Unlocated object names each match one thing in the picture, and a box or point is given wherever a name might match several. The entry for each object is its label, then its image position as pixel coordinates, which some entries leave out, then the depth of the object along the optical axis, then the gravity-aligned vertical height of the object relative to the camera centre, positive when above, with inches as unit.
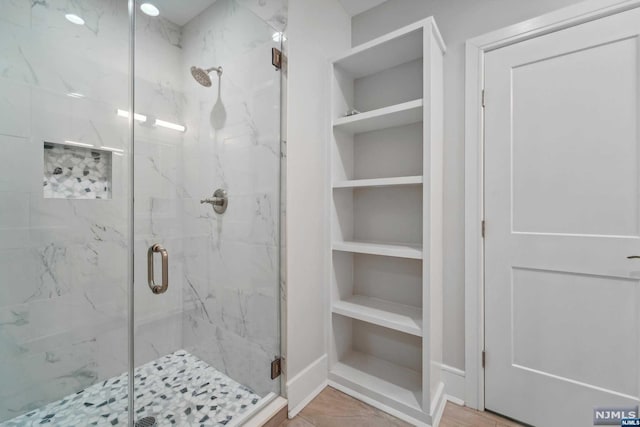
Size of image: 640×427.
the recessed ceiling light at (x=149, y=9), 51.7 +40.2
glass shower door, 59.2 +0.5
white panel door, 48.4 -1.8
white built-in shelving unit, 57.2 -2.3
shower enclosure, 53.2 +0.8
